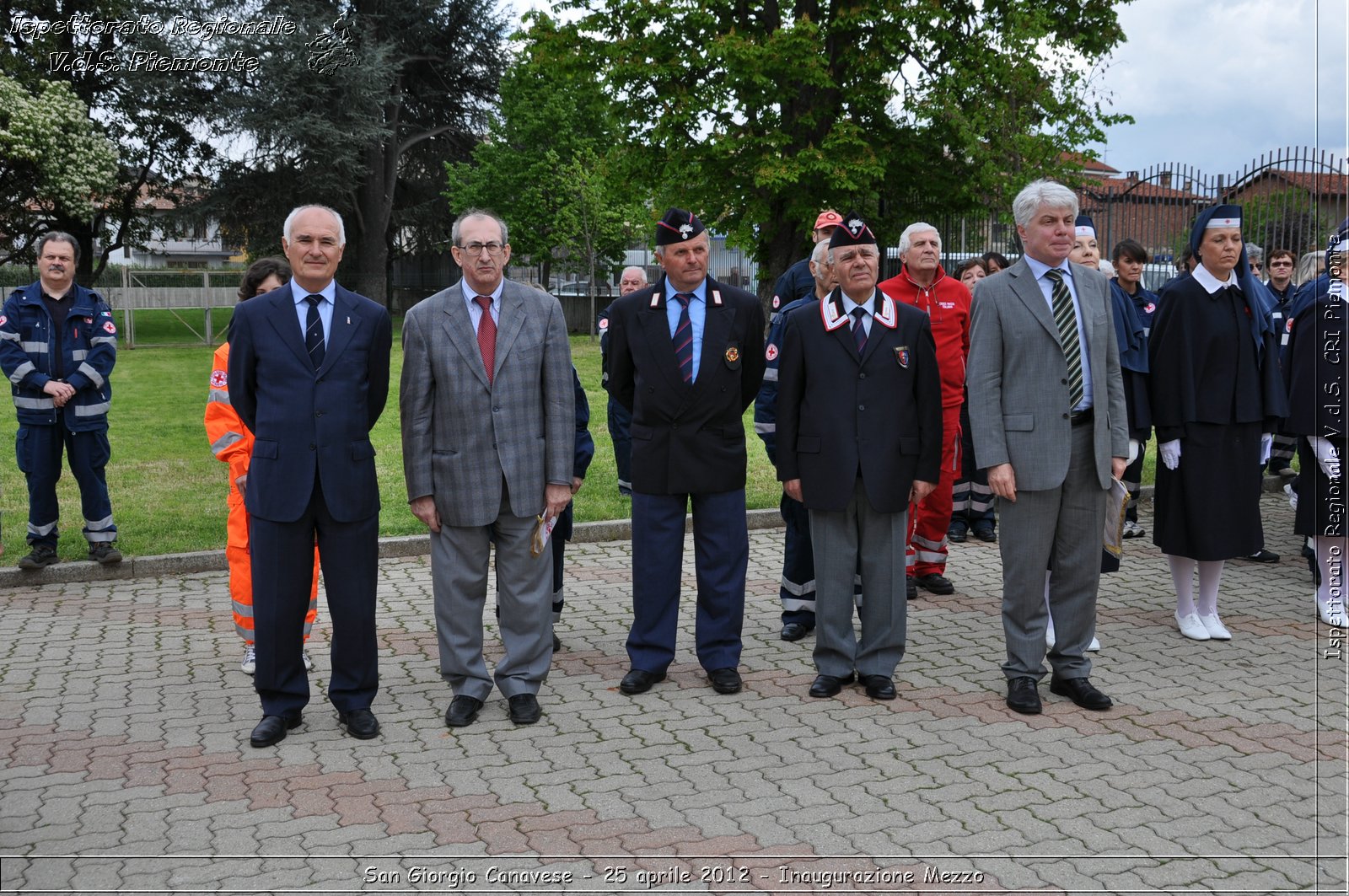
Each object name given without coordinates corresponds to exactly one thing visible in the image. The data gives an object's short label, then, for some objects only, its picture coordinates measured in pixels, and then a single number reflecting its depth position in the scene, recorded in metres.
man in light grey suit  5.54
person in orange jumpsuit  5.89
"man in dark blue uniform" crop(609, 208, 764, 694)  5.86
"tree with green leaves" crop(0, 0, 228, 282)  30.84
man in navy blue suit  5.16
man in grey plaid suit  5.49
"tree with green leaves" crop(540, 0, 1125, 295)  23.67
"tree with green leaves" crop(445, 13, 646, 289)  35.84
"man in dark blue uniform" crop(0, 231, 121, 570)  8.20
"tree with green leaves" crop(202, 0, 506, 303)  32.19
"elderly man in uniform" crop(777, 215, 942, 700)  5.68
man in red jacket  7.59
